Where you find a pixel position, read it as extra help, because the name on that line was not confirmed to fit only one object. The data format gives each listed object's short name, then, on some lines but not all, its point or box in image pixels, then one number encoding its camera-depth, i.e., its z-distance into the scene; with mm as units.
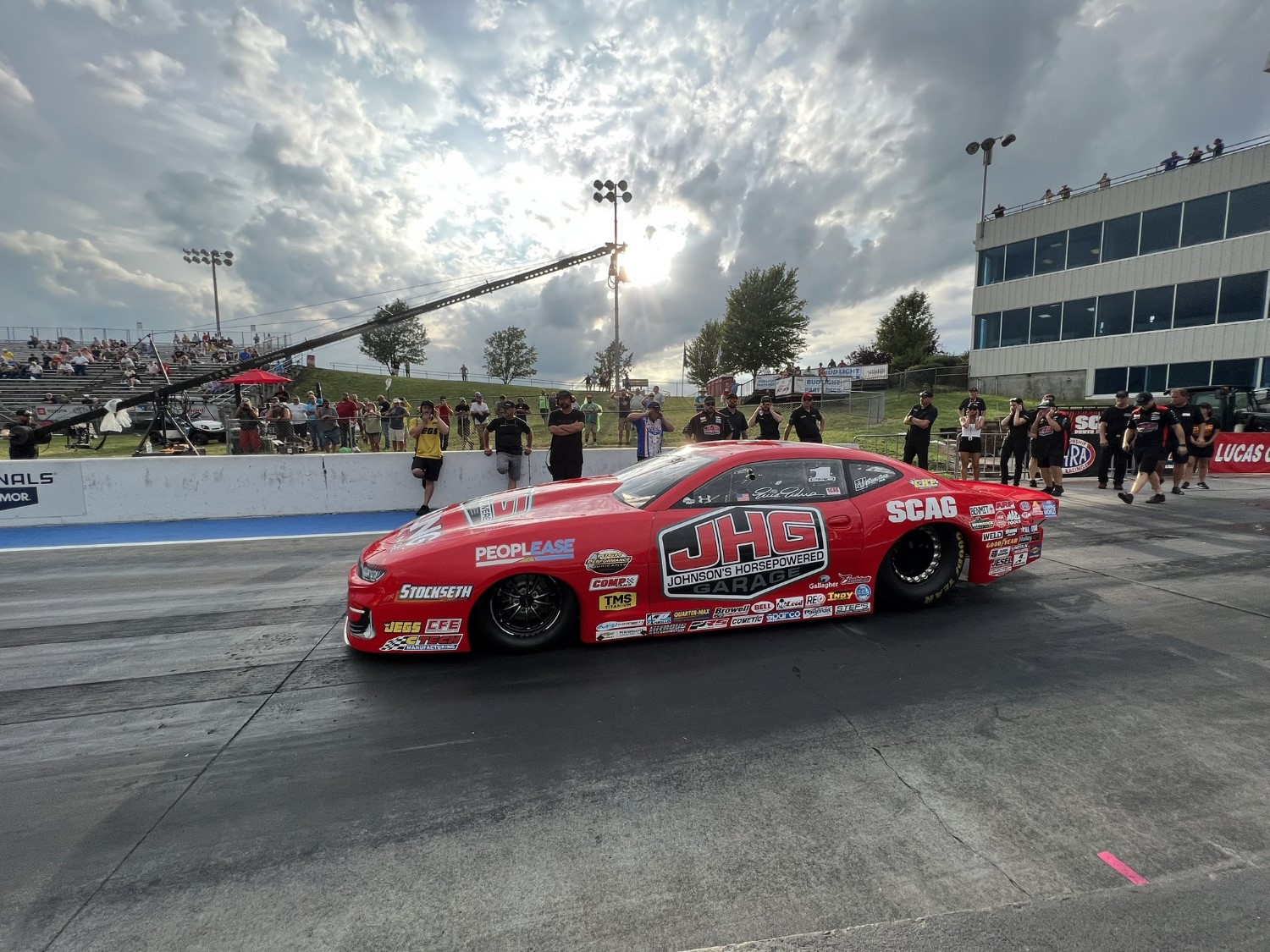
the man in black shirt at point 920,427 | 9383
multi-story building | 20859
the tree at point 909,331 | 44125
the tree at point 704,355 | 57619
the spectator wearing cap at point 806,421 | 9359
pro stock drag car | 3531
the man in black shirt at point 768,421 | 9180
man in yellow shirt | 8898
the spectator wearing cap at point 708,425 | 9133
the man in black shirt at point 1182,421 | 8984
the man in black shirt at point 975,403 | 9898
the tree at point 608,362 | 57253
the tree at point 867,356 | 46425
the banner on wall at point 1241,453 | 12453
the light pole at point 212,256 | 45188
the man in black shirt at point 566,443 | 8164
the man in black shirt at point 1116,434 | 10145
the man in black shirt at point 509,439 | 9109
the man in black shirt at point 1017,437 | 9656
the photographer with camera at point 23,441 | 10211
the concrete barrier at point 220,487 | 8445
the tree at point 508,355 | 56844
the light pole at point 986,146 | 27578
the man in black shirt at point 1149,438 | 8391
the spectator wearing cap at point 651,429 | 9391
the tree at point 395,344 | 56000
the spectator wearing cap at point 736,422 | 9320
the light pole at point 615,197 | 25000
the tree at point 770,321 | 42750
